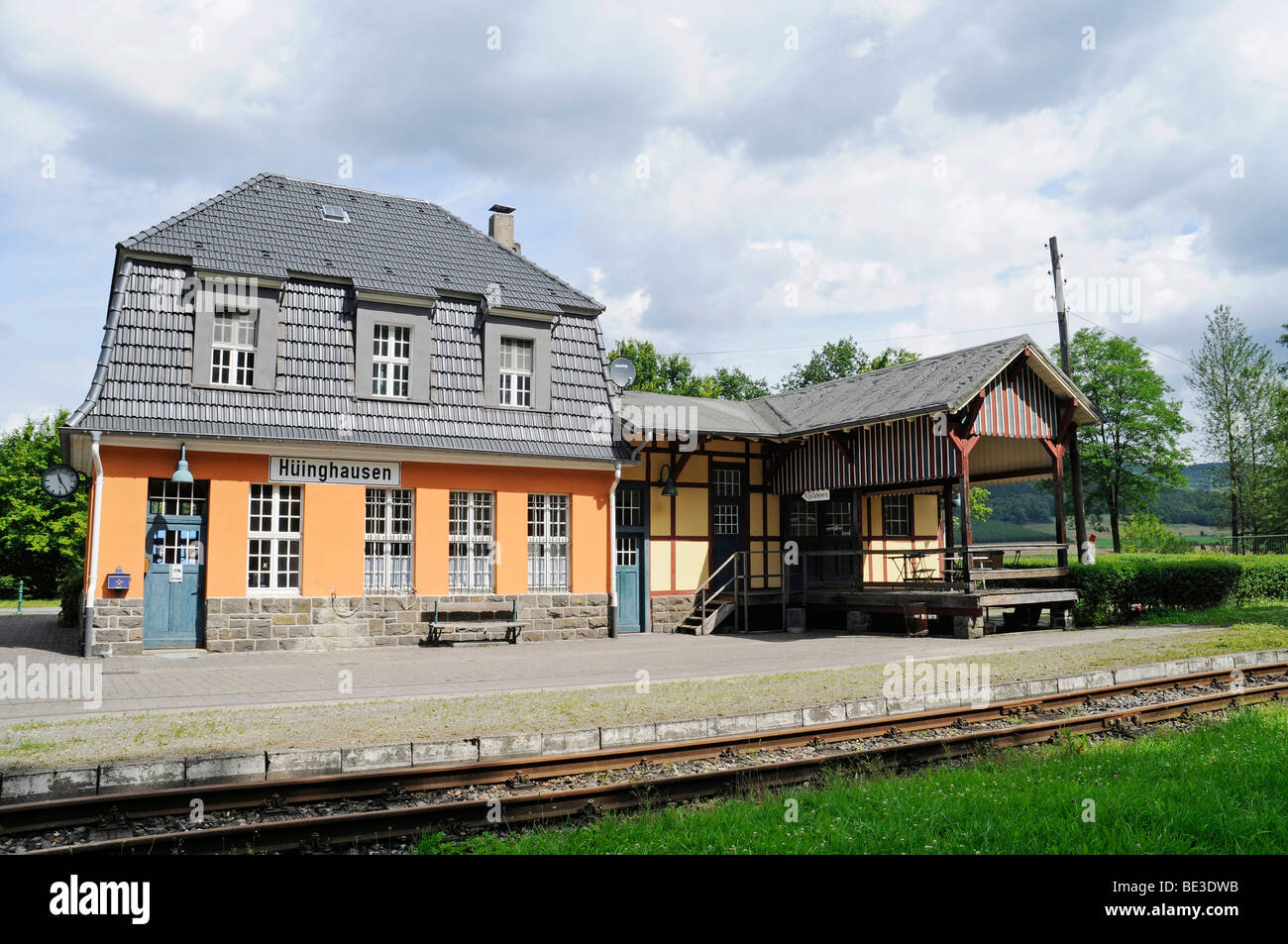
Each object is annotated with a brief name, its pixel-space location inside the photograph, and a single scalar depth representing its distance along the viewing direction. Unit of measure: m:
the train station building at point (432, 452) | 15.77
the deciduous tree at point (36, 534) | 42.09
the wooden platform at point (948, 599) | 18.31
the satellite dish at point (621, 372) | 20.70
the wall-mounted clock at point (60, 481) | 17.17
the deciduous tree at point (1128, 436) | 44.06
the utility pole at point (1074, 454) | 22.72
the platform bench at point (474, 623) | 17.44
